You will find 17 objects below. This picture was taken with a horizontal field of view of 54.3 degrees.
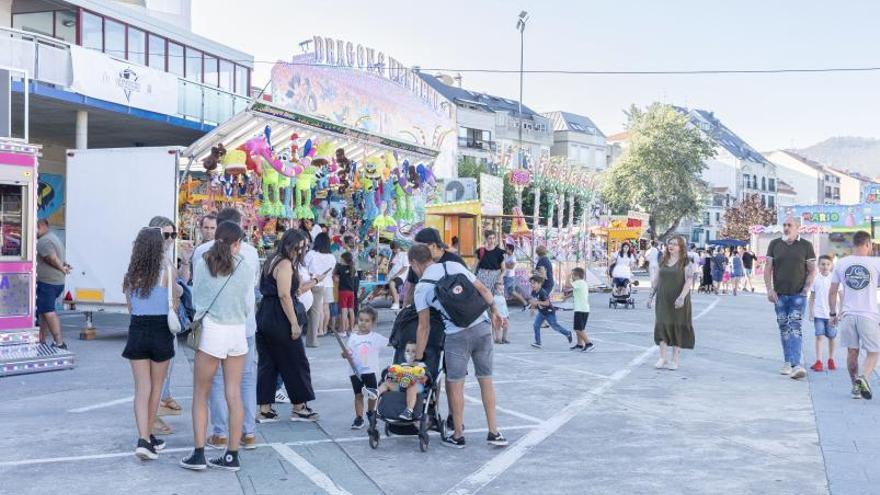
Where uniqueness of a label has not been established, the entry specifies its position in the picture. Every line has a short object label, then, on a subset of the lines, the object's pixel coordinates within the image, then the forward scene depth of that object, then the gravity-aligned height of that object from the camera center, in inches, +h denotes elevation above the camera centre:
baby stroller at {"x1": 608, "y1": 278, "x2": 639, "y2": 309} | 825.5 -37.7
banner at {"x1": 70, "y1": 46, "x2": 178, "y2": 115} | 605.6 +126.7
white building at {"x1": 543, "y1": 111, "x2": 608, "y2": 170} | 2871.6 +384.7
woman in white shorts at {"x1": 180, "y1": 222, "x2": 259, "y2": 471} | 221.0 -19.5
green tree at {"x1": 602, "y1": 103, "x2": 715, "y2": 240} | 2162.9 +227.5
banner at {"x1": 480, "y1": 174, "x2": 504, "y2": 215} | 779.4 +54.8
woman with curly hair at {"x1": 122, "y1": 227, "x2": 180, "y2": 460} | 231.3 -20.5
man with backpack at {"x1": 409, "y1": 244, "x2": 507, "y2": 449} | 244.2 -19.8
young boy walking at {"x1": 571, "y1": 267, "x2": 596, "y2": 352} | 484.4 -32.8
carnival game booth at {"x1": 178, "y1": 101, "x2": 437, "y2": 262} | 511.8 +51.8
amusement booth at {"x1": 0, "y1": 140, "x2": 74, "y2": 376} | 402.6 -3.1
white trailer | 466.9 +23.5
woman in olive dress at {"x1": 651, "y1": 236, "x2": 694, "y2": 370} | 410.3 -23.6
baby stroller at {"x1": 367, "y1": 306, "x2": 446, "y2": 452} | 253.1 -43.7
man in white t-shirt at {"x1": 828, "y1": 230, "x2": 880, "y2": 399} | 335.3 -21.3
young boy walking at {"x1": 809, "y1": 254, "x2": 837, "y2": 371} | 423.2 -30.4
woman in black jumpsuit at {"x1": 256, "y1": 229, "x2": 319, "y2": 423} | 266.1 -24.6
